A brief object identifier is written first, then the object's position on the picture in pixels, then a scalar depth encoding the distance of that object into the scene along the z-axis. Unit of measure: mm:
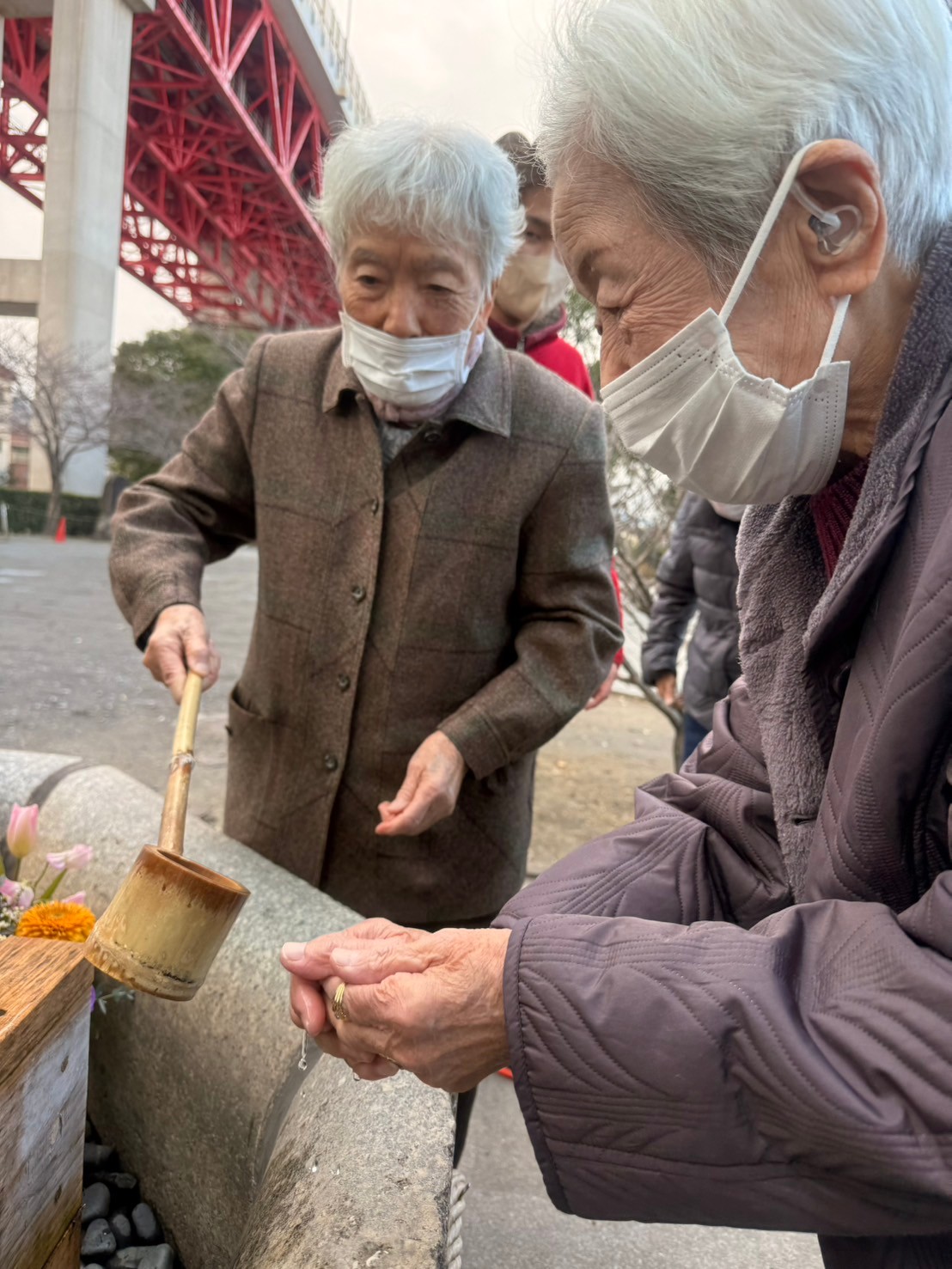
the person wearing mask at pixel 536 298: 2281
